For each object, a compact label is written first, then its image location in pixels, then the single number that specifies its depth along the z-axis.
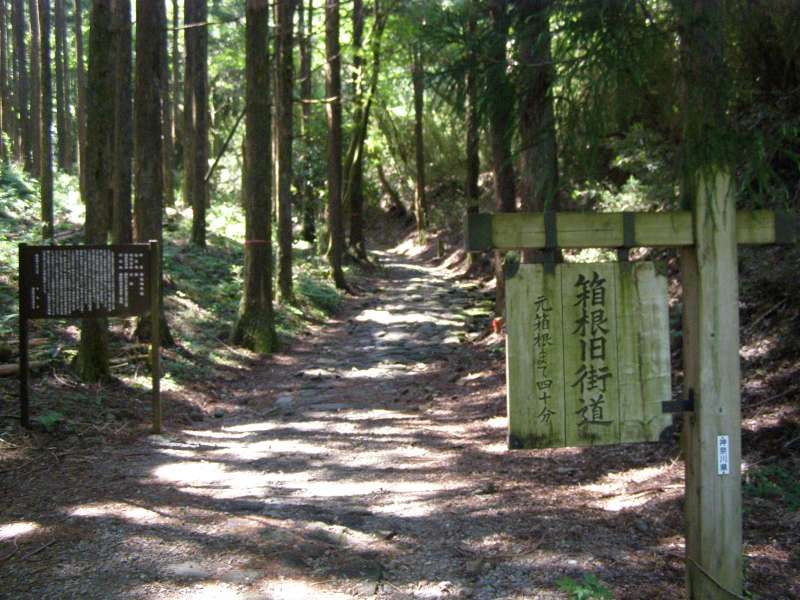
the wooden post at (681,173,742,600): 4.27
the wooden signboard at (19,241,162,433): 8.63
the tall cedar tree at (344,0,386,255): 24.85
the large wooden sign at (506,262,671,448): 4.25
